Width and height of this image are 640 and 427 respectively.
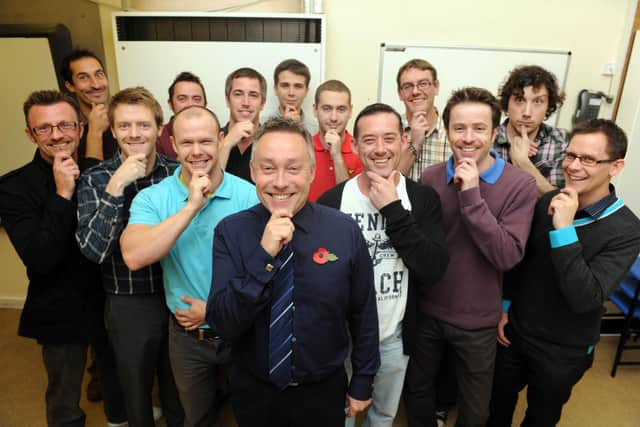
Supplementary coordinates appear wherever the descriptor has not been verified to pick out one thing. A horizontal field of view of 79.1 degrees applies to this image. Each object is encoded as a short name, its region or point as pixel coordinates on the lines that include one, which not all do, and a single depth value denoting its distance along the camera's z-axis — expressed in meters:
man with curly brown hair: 2.07
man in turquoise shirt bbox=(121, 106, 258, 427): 1.45
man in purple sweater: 1.52
